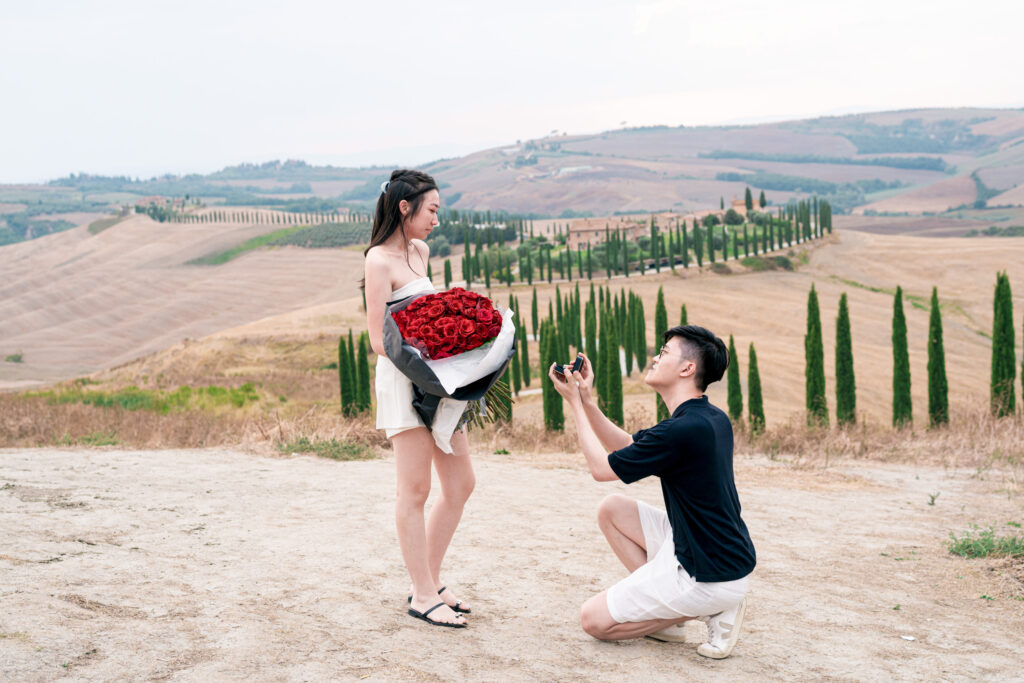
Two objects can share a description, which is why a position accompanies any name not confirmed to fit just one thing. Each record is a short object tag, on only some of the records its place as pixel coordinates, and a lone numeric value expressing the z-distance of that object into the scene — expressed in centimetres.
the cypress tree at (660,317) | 4241
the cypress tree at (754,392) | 3020
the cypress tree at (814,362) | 2980
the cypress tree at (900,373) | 2980
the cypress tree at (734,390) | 3147
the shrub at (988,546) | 674
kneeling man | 421
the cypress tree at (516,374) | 4031
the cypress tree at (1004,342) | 2611
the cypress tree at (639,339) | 4819
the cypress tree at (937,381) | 2744
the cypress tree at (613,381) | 3022
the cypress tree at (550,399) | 2652
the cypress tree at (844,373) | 3028
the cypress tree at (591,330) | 4789
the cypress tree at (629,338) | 4544
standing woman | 468
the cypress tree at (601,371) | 3100
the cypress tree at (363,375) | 3438
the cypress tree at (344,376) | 3413
